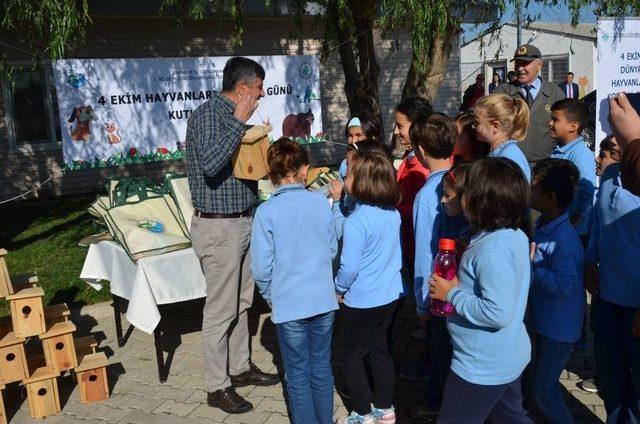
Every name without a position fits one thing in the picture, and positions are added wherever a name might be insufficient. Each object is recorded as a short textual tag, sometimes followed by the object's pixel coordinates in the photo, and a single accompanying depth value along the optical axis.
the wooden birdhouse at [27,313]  4.01
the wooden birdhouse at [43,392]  4.03
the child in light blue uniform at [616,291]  2.95
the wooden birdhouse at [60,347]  4.12
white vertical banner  4.72
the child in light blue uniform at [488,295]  2.47
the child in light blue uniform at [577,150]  4.19
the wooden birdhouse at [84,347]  4.48
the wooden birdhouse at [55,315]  4.38
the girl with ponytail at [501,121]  3.49
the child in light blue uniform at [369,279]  3.32
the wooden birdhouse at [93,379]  4.20
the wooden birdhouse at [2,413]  3.98
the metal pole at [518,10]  6.88
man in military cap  4.91
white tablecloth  4.23
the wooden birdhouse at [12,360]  3.97
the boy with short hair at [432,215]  3.26
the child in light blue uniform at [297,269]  3.21
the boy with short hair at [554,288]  2.99
